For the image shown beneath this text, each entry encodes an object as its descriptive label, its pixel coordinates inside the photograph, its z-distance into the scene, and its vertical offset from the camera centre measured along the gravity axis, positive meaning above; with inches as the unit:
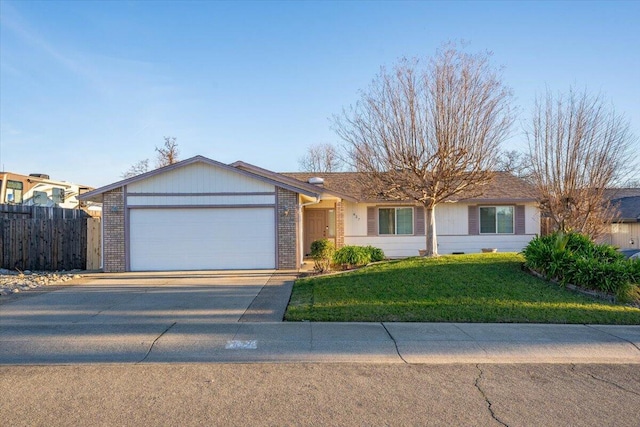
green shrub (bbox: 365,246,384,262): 660.1 -55.5
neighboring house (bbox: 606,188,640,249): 1024.2 -36.2
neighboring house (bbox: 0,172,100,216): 696.4 +44.4
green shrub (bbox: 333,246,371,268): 597.9 -54.2
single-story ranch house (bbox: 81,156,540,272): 604.4 -3.3
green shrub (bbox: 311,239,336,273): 574.4 -49.5
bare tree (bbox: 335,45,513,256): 524.4 +86.3
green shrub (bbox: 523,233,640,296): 386.0 -44.2
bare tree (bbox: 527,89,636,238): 549.3 +50.1
